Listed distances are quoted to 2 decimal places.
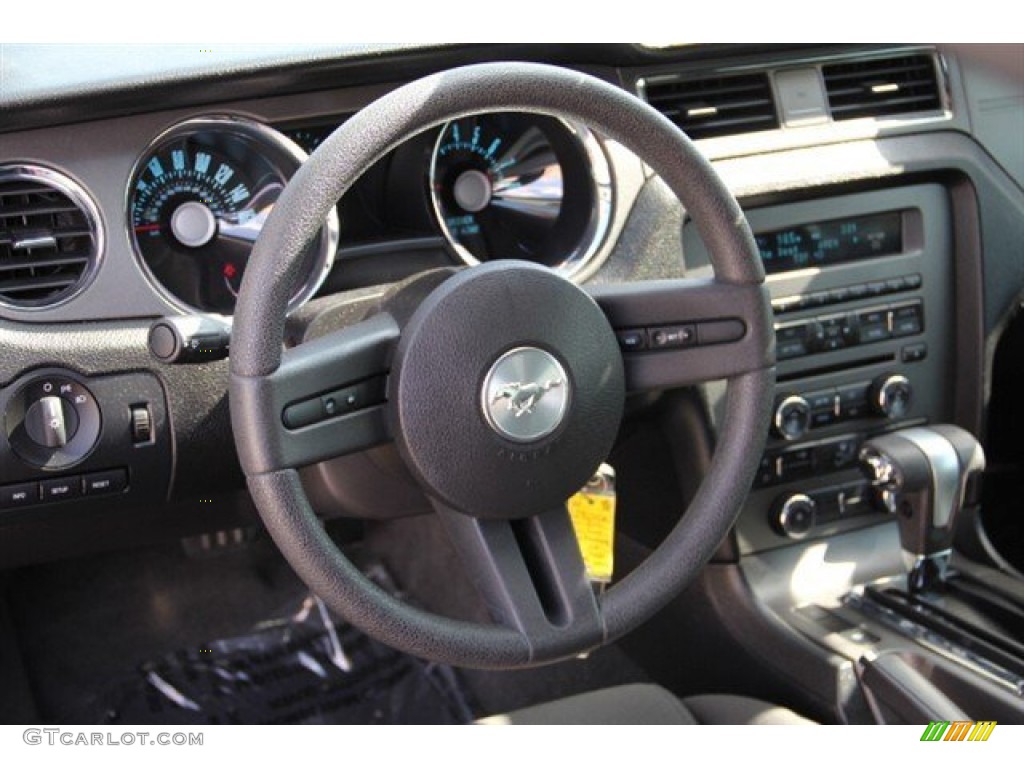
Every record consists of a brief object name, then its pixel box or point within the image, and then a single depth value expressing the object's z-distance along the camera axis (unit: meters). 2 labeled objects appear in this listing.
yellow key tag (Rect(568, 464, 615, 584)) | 1.60
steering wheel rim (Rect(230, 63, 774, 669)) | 1.19
